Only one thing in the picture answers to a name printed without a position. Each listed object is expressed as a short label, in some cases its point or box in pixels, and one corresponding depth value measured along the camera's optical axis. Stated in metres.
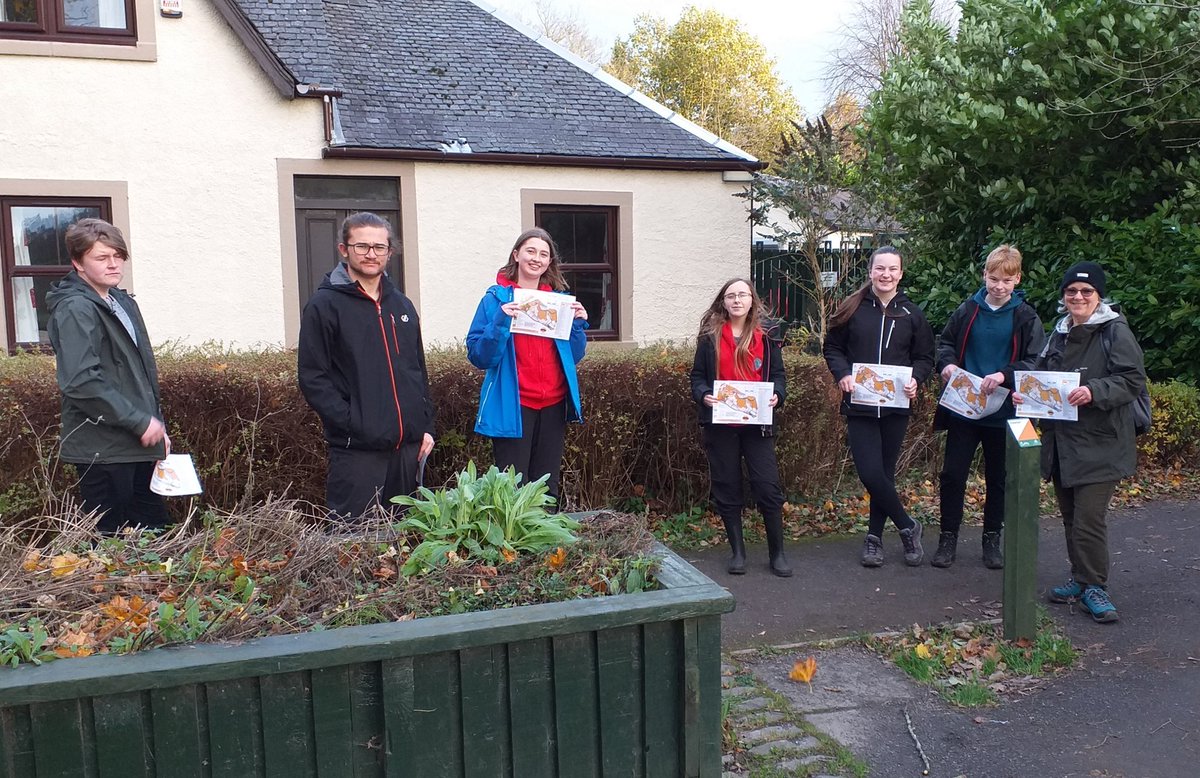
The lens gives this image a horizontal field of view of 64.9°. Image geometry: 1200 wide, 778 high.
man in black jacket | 4.11
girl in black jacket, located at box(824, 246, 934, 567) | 5.66
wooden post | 4.55
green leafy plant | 3.03
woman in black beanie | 4.79
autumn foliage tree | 37.75
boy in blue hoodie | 5.50
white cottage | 9.99
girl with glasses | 5.56
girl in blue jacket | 4.86
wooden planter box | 2.23
